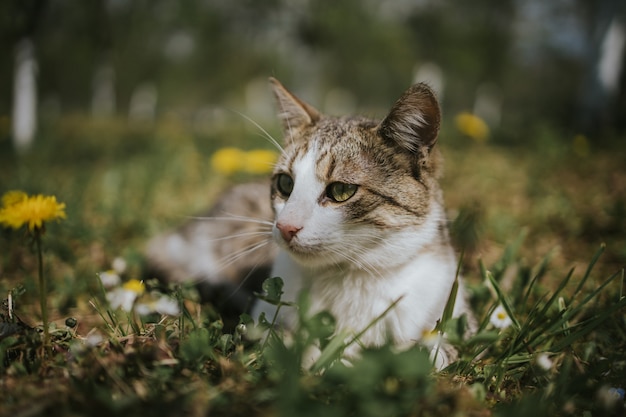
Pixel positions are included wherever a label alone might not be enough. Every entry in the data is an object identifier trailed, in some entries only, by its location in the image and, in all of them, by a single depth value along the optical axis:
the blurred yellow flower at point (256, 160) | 0.78
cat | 0.49
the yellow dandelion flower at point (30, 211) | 0.44
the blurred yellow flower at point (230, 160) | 0.83
